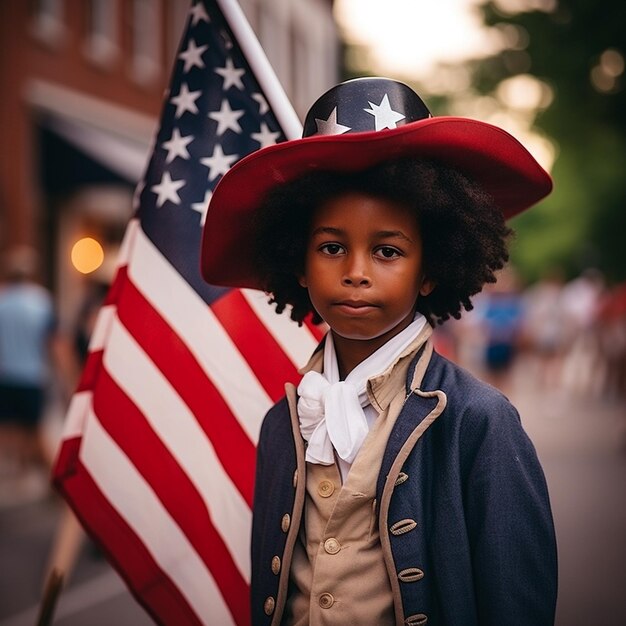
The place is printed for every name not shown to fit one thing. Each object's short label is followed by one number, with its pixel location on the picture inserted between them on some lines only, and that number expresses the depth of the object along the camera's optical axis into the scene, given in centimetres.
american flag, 278
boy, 190
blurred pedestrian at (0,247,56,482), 850
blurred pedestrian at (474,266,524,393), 1260
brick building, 1465
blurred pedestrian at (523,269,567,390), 1578
